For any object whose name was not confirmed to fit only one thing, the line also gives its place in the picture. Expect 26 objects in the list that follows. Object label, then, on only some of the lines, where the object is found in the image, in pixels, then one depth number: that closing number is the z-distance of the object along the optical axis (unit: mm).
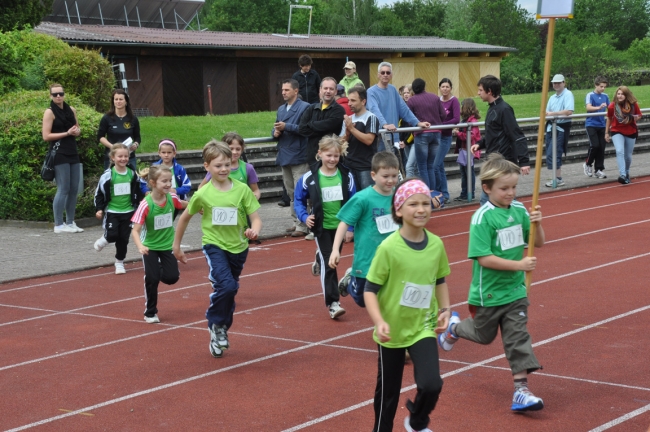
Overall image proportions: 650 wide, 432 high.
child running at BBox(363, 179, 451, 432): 5145
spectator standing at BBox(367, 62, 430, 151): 13516
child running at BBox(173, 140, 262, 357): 7453
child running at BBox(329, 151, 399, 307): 7207
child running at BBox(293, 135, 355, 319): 8562
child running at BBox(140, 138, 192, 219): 10211
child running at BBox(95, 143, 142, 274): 11305
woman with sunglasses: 14008
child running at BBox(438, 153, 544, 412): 5938
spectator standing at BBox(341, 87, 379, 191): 11664
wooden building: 31984
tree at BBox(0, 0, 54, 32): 21297
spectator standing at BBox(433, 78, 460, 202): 15859
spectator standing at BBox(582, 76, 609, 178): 18922
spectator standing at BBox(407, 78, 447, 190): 15406
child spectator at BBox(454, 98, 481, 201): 16531
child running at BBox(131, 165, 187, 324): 8773
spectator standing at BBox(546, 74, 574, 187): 18312
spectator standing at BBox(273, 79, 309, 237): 13500
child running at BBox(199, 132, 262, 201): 10461
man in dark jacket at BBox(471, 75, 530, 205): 10685
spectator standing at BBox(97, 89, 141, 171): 13859
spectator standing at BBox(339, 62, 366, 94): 15344
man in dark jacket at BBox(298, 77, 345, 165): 12086
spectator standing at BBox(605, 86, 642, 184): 17594
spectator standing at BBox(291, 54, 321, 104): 15961
